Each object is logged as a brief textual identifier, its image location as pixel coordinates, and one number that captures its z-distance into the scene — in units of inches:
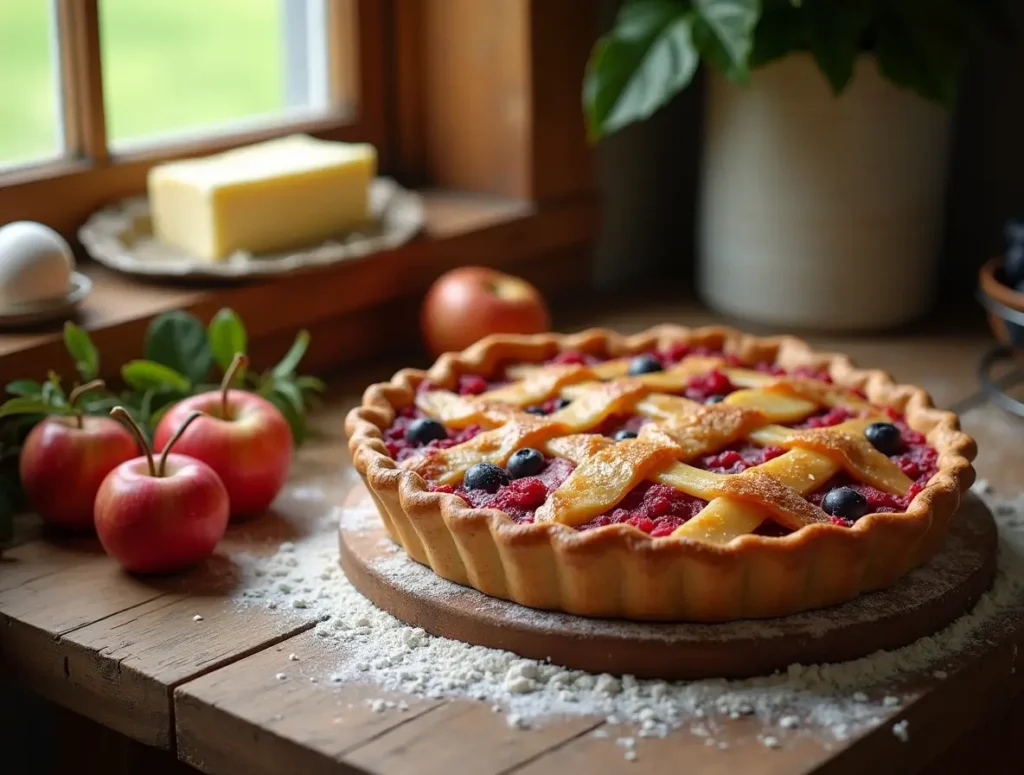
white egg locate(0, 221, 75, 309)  66.6
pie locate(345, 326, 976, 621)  51.2
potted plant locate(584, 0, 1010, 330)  81.1
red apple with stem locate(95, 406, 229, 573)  56.8
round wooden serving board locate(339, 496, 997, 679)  51.3
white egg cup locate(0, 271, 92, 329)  67.4
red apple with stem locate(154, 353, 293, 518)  62.7
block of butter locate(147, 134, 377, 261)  77.1
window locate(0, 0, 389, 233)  76.7
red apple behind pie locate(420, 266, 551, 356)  80.8
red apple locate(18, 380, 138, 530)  61.1
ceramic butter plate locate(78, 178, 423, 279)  74.9
